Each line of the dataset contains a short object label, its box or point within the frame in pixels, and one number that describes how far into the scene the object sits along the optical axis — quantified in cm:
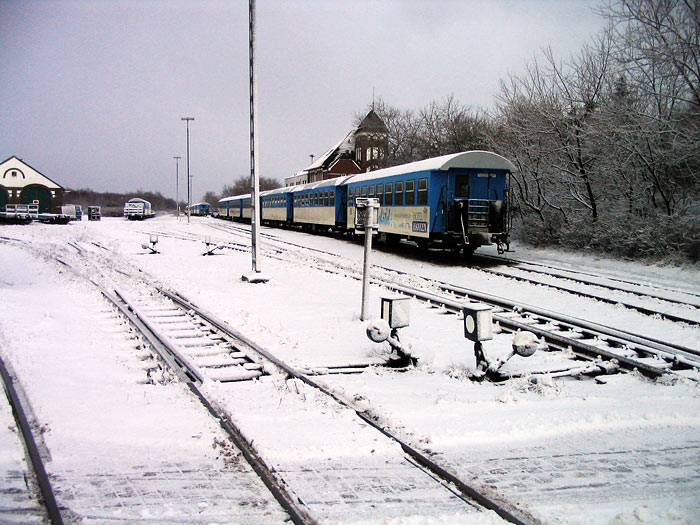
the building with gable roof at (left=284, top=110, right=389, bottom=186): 7338
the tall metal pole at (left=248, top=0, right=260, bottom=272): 1238
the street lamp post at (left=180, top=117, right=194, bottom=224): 4775
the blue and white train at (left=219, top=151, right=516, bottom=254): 1636
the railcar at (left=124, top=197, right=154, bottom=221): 5997
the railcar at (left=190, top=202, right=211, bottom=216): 10301
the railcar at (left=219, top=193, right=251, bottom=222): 5234
